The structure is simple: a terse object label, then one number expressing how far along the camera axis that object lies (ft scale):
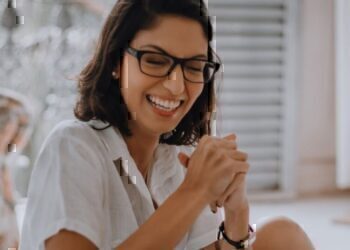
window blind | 9.02
